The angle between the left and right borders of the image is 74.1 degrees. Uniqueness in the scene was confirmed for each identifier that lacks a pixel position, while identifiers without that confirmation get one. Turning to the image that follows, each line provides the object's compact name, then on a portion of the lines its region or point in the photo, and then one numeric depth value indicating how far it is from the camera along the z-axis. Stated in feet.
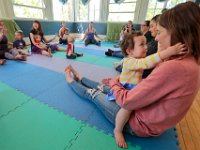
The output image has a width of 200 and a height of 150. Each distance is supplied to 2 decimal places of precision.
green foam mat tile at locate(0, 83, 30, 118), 4.76
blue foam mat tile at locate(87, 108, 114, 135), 4.07
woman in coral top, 2.22
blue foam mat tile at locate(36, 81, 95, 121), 4.75
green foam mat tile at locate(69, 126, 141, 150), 3.49
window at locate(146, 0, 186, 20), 20.73
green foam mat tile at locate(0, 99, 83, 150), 3.47
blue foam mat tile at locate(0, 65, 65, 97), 6.11
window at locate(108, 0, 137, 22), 22.72
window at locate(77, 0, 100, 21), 25.38
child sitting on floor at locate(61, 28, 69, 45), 18.14
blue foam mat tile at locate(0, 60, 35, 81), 7.33
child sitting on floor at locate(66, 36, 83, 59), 11.55
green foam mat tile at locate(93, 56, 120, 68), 10.33
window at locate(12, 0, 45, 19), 16.19
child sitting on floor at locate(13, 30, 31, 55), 11.94
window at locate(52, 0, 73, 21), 21.77
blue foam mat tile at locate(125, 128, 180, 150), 3.60
